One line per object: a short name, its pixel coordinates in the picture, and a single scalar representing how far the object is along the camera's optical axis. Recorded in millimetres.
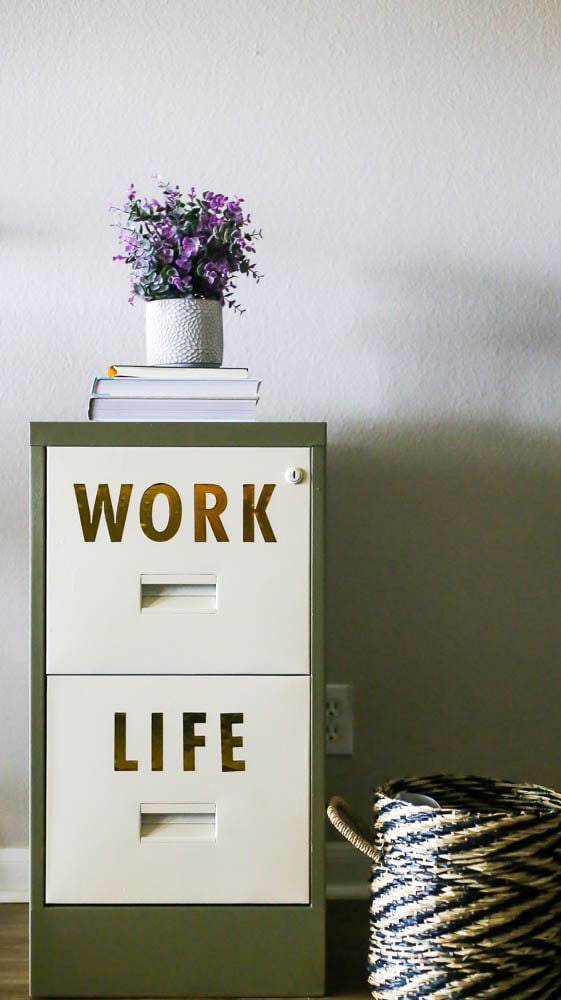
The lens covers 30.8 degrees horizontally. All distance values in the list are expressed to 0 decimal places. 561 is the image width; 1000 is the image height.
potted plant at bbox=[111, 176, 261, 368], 1257
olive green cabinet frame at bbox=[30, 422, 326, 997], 1166
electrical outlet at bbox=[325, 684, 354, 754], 1533
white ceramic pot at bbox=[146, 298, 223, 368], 1255
